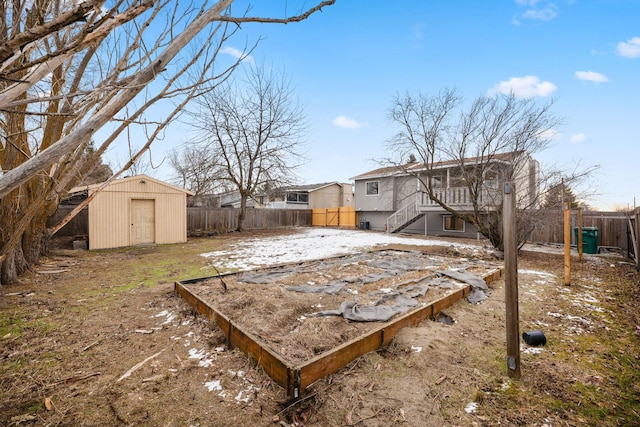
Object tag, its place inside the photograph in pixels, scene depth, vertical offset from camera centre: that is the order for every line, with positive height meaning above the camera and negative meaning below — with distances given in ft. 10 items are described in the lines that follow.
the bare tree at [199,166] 54.75 +10.34
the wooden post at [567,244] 18.43 -1.86
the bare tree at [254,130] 53.42 +17.01
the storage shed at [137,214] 35.47 +0.30
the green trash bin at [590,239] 32.86 -2.76
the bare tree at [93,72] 4.37 +3.51
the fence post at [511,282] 8.58 -2.08
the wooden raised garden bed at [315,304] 8.66 -4.17
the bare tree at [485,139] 27.94 +8.76
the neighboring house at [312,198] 93.97 +6.38
